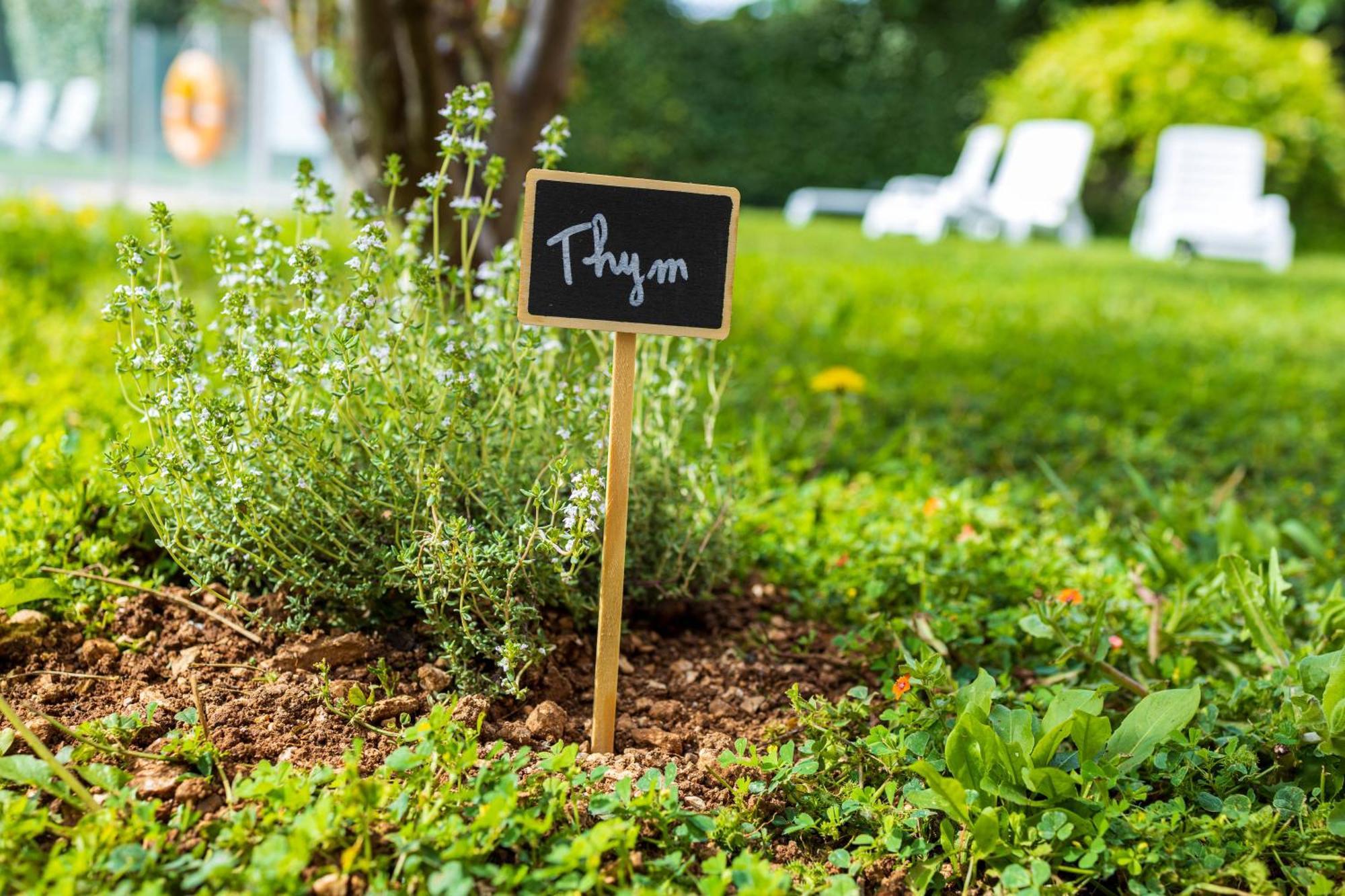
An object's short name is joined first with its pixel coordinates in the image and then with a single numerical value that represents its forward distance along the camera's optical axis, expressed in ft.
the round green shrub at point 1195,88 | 42.63
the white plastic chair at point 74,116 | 28.60
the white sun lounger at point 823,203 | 47.19
